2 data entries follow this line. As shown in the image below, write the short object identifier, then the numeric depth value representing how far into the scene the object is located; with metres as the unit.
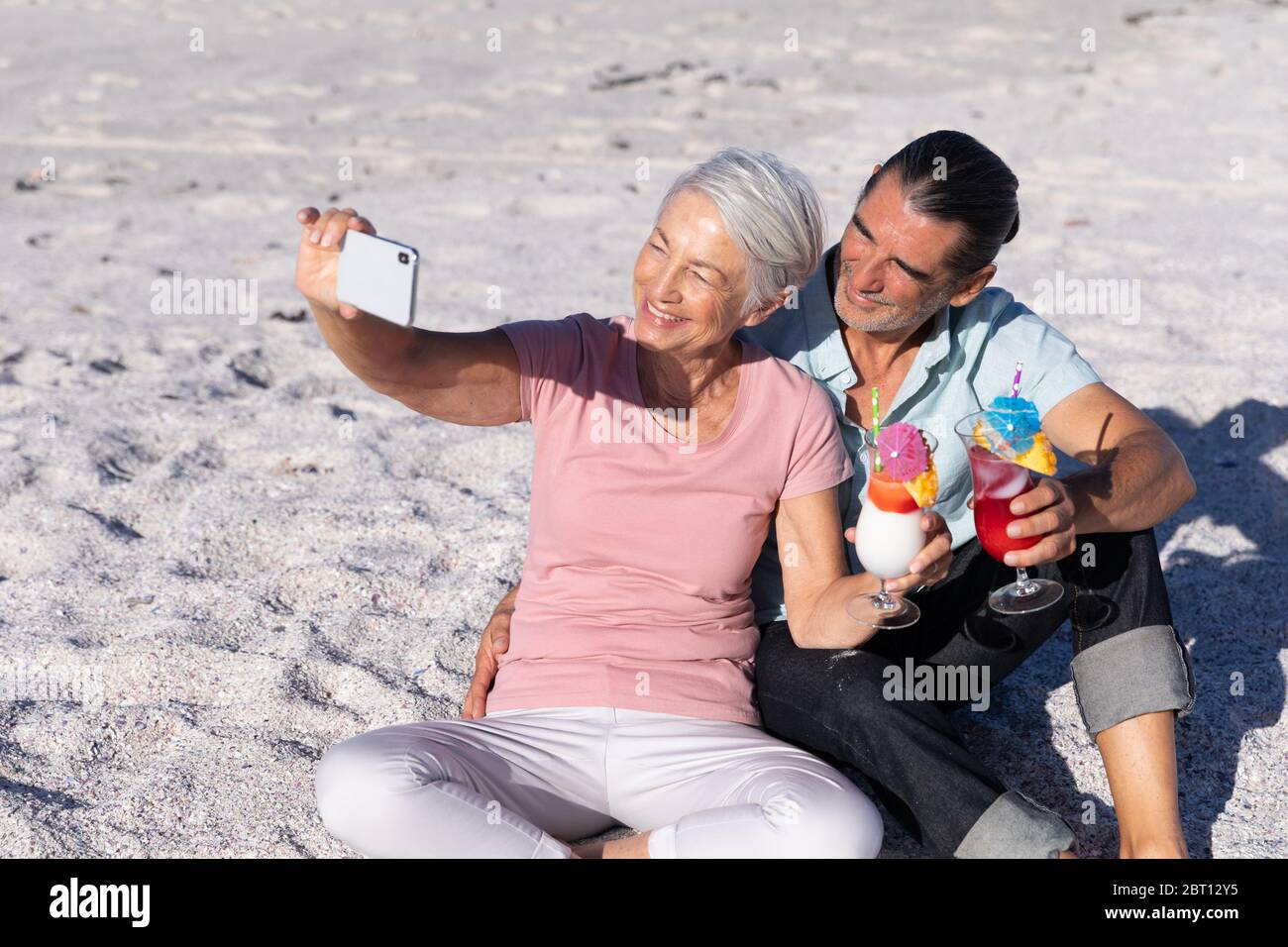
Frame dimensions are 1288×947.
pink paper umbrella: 2.30
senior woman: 2.36
